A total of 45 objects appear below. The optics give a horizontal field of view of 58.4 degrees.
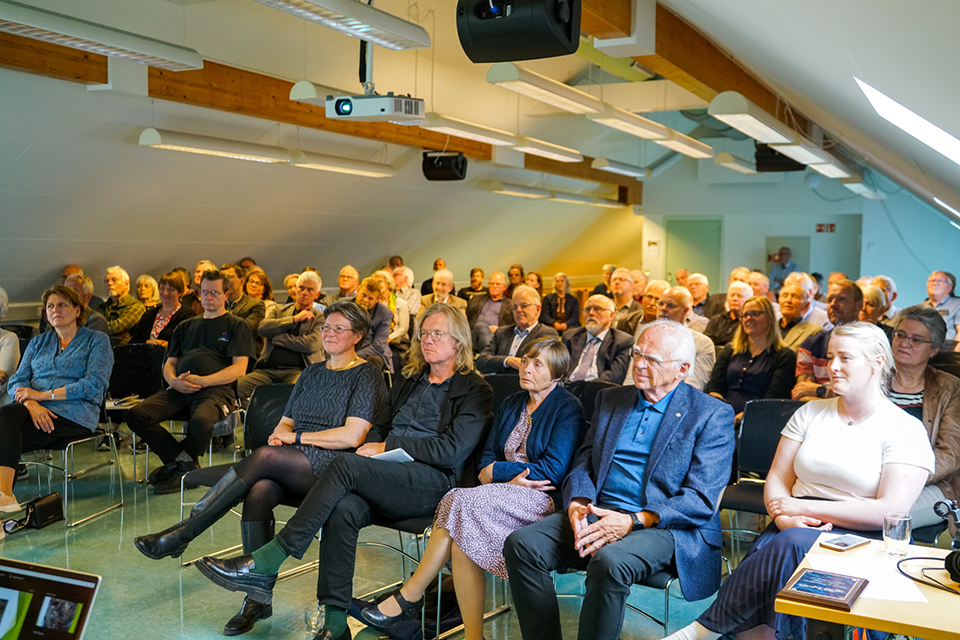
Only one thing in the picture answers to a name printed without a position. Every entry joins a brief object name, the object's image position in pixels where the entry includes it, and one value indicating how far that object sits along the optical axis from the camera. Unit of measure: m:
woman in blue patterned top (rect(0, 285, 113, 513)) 4.64
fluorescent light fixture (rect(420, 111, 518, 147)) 6.89
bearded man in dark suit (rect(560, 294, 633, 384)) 5.32
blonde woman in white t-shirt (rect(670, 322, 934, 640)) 2.58
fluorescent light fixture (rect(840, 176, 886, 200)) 11.03
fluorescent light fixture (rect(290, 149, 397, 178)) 8.07
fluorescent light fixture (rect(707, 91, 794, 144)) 5.70
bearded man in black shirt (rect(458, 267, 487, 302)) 11.26
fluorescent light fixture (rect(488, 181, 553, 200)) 11.48
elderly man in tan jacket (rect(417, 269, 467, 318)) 8.59
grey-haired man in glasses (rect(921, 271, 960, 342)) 8.07
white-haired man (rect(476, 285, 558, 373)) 5.86
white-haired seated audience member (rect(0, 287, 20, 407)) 5.03
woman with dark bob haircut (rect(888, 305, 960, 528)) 3.24
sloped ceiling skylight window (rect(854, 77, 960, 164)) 3.09
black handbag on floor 4.52
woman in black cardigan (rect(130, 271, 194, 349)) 6.71
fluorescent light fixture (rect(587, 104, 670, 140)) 6.86
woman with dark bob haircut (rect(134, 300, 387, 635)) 3.50
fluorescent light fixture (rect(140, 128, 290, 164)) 6.91
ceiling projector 5.11
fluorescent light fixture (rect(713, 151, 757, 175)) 10.01
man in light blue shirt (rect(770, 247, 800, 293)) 14.62
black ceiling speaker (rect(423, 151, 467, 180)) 10.06
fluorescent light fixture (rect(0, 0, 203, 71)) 4.08
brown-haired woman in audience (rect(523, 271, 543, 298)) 11.67
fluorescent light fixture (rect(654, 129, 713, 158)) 8.66
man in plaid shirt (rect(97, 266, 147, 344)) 7.10
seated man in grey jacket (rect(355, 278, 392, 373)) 6.56
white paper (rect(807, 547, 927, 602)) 2.02
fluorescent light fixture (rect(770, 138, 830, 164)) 7.75
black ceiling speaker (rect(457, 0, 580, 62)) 3.47
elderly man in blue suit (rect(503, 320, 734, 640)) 2.75
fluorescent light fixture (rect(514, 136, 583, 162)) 8.58
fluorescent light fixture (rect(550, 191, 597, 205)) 13.43
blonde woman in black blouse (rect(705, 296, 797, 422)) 4.73
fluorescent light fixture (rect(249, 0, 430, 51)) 3.70
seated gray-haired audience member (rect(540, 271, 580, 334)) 9.40
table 1.84
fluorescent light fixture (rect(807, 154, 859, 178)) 9.40
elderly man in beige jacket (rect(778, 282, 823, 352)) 5.28
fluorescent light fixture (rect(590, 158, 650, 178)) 10.05
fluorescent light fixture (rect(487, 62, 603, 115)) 5.23
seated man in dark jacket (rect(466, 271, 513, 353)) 8.36
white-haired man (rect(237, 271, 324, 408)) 6.12
